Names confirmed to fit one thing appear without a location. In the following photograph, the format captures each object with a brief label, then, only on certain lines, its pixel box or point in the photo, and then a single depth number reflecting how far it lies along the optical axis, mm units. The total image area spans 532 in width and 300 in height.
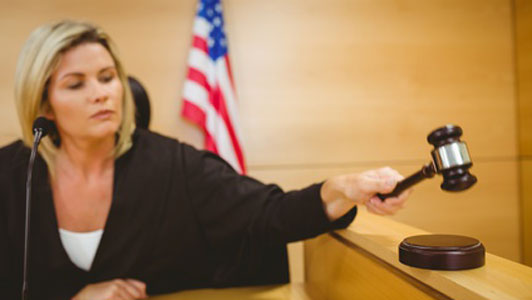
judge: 1389
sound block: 723
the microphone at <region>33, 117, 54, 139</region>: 1131
